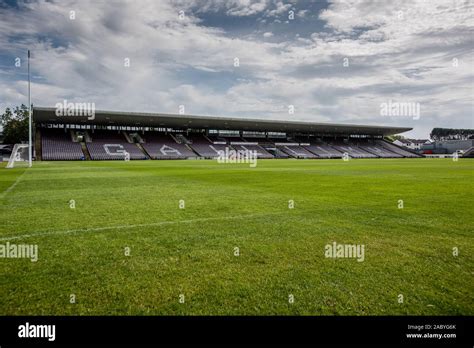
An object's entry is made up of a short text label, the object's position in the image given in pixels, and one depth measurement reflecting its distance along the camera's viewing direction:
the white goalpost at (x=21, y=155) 30.78
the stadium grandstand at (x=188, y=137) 58.94
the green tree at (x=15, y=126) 80.69
